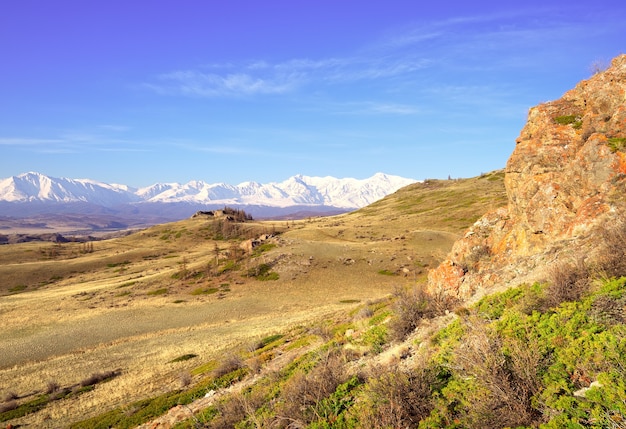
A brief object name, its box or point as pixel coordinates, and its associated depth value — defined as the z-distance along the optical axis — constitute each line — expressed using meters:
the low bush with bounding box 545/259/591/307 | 9.80
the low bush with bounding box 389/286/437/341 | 14.70
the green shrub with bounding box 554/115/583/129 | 18.43
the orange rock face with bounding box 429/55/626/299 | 13.91
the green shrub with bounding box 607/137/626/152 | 14.61
